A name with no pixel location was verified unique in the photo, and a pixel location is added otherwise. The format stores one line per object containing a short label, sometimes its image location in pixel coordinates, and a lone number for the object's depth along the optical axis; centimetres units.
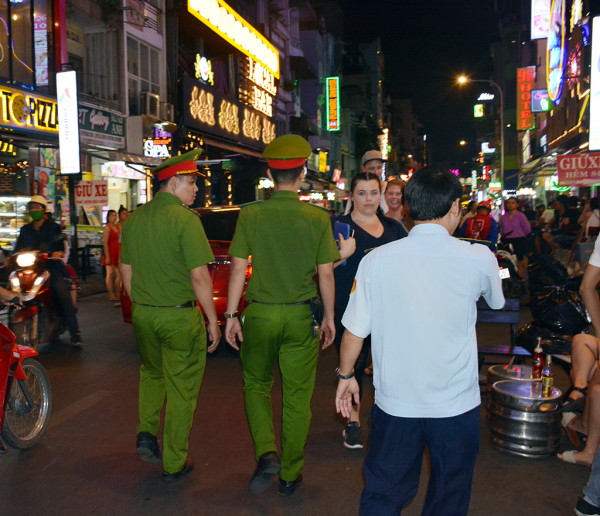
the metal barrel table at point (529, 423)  436
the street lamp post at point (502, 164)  2928
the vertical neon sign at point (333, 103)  4500
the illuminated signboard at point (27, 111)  1277
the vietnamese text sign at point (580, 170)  1310
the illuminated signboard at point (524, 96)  3491
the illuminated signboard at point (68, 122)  1403
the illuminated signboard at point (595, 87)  1482
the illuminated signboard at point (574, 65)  2019
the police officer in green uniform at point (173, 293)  378
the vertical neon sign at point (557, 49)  2192
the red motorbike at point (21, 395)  424
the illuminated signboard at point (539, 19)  2908
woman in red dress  1195
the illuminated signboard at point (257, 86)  2547
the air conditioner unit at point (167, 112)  1933
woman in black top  456
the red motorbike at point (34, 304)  732
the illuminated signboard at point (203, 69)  2170
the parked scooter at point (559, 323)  579
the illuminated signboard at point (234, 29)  2014
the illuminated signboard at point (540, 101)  2692
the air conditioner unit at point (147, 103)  1853
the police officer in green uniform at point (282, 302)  361
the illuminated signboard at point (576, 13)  1976
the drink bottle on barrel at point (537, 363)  462
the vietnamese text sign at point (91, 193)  1473
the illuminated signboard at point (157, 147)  1853
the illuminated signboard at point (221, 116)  1894
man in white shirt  239
